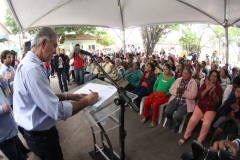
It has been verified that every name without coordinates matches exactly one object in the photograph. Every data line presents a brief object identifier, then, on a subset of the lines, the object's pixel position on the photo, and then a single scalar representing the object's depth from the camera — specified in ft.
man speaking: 3.80
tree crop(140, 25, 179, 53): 50.52
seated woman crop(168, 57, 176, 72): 20.98
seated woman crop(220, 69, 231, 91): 13.79
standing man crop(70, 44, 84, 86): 21.59
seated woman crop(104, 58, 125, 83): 18.42
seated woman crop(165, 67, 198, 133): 11.12
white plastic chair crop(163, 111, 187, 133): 11.47
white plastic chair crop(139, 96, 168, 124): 12.50
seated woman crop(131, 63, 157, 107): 14.55
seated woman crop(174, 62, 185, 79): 15.66
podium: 4.90
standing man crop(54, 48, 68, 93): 20.75
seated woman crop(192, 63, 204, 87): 16.94
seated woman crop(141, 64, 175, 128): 12.47
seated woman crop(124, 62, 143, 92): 16.92
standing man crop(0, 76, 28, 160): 6.02
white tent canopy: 19.48
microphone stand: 4.60
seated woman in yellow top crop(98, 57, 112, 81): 19.18
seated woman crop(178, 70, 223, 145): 9.91
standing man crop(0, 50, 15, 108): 8.67
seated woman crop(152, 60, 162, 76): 18.42
